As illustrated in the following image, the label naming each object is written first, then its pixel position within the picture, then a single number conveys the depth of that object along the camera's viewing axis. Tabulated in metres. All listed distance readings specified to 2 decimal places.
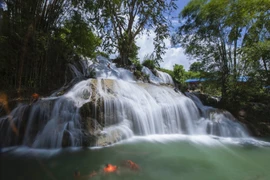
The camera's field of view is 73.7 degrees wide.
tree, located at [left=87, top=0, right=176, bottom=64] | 11.41
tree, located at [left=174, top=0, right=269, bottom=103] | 7.99
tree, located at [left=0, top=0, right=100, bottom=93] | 6.19
